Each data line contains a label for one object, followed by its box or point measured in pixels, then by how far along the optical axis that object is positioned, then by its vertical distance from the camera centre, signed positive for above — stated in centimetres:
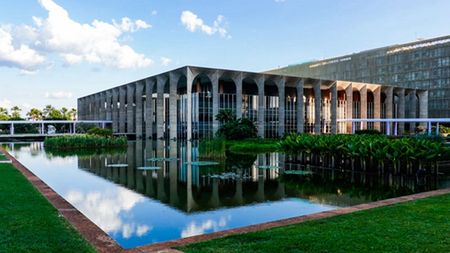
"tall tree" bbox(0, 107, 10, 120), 9662 +276
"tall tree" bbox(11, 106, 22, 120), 10822 +351
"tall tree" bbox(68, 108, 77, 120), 11382 +301
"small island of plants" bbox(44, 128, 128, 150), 3375 -167
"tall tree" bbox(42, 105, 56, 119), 10708 +398
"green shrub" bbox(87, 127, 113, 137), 4133 -90
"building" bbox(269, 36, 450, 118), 8369 +1322
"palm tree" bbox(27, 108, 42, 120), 10644 +286
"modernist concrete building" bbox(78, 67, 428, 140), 5350 +327
